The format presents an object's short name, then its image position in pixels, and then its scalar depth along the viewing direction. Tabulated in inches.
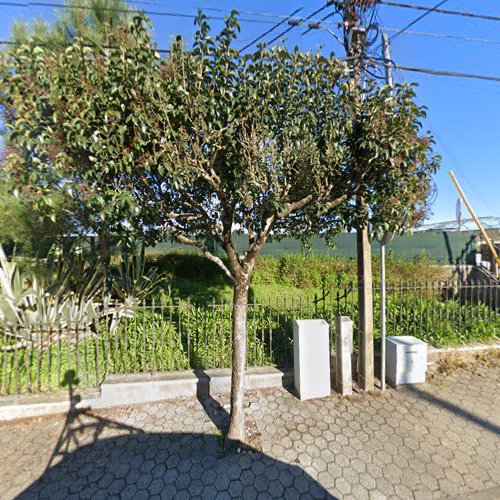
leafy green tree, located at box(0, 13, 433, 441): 78.1
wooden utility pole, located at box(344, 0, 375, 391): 137.3
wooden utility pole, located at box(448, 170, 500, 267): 303.1
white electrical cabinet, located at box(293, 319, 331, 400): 128.3
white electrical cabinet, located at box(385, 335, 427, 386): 139.2
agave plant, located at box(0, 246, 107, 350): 153.9
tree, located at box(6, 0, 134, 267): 156.7
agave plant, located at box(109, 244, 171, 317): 195.0
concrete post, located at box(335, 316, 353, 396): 132.1
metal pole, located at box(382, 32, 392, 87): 140.9
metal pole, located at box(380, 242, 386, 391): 138.3
